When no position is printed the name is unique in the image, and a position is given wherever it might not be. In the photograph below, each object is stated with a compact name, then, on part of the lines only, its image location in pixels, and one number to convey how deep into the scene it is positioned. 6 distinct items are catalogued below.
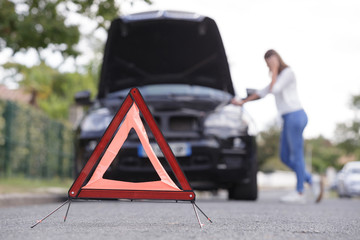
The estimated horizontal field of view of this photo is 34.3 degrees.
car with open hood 6.41
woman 7.18
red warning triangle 3.81
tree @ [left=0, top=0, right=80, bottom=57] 8.80
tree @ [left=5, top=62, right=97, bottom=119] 25.57
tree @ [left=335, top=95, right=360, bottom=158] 59.06
